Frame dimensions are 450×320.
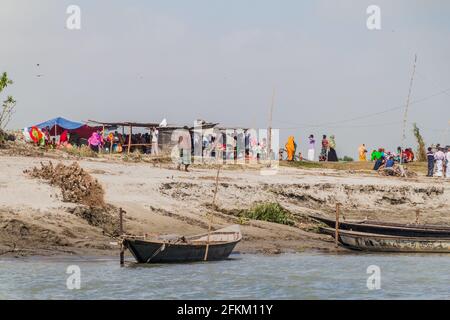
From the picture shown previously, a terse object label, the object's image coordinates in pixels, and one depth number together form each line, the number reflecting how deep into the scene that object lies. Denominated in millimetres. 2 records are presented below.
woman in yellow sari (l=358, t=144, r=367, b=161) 51219
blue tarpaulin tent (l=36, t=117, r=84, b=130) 48188
